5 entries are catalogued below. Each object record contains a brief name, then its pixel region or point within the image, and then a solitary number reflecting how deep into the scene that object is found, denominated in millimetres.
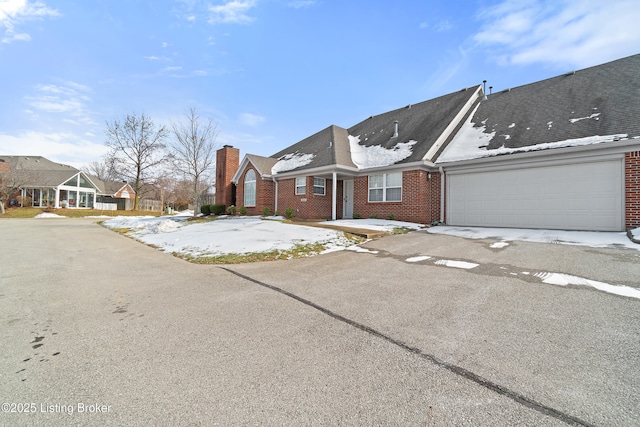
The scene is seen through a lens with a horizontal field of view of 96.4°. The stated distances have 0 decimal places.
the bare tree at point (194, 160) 21516
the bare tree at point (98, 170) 63325
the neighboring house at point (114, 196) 46228
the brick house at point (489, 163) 9461
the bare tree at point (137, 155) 33625
